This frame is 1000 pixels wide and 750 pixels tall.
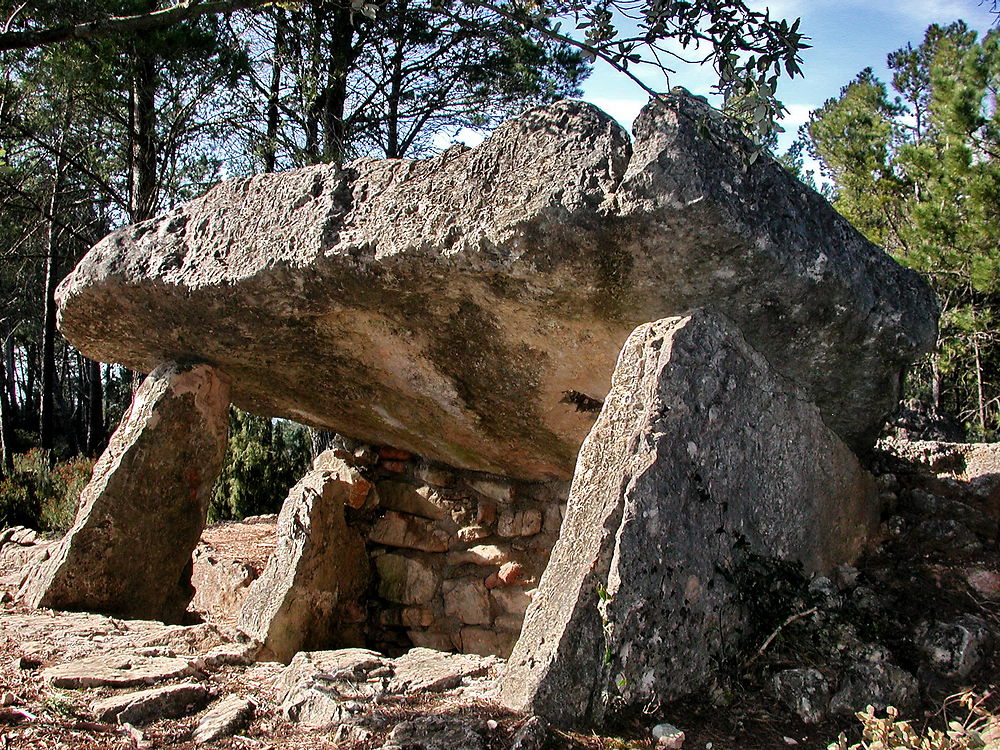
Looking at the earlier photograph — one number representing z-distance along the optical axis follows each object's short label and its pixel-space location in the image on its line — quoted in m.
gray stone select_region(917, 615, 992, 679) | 2.91
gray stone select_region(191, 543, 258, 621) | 5.71
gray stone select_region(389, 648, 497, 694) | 3.04
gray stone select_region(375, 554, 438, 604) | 5.23
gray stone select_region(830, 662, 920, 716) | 2.69
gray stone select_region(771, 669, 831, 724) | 2.64
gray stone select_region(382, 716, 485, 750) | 2.33
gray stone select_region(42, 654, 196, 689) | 3.13
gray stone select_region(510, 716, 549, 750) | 2.28
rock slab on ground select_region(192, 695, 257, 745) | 2.68
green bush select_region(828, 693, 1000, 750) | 2.13
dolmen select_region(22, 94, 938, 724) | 2.70
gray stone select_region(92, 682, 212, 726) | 2.81
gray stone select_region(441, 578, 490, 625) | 5.14
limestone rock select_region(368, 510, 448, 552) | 5.32
